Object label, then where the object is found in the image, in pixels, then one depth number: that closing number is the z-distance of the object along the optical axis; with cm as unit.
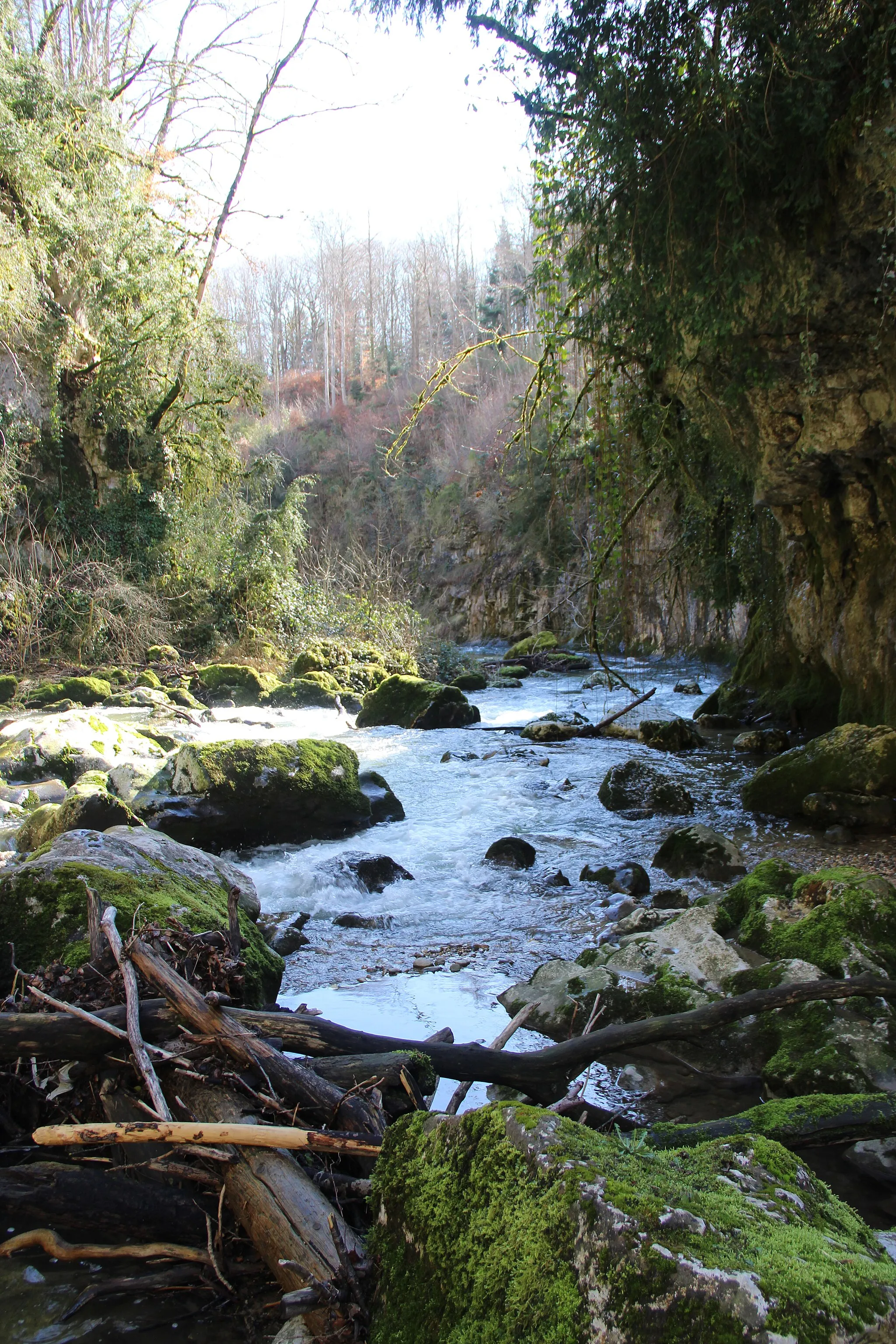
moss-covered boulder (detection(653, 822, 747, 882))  580
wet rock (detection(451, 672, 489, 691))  1772
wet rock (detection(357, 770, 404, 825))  766
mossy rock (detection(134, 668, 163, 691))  1457
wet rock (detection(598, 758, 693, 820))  770
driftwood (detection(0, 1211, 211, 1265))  187
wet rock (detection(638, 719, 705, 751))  1038
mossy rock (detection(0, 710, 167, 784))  870
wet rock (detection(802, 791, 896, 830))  648
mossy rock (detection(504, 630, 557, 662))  2222
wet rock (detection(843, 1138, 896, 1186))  239
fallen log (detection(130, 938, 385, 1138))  209
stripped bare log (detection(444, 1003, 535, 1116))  227
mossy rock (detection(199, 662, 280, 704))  1513
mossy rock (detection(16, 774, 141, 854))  609
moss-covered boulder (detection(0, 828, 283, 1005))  315
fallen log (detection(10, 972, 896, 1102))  221
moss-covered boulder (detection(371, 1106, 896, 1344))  129
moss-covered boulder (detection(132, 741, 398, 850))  670
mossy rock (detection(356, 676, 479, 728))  1314
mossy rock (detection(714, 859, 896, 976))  364
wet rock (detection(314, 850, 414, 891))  589
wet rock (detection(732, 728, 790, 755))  978
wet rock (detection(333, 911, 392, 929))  514
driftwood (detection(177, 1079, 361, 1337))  173
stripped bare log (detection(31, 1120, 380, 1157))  188
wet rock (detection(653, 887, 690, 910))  518
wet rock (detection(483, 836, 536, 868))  626
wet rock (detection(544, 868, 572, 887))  582
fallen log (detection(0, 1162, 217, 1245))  194
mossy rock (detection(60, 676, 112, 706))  1318
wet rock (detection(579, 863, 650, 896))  557
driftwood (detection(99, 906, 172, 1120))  198
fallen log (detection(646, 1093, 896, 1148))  242
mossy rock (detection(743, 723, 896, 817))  675
